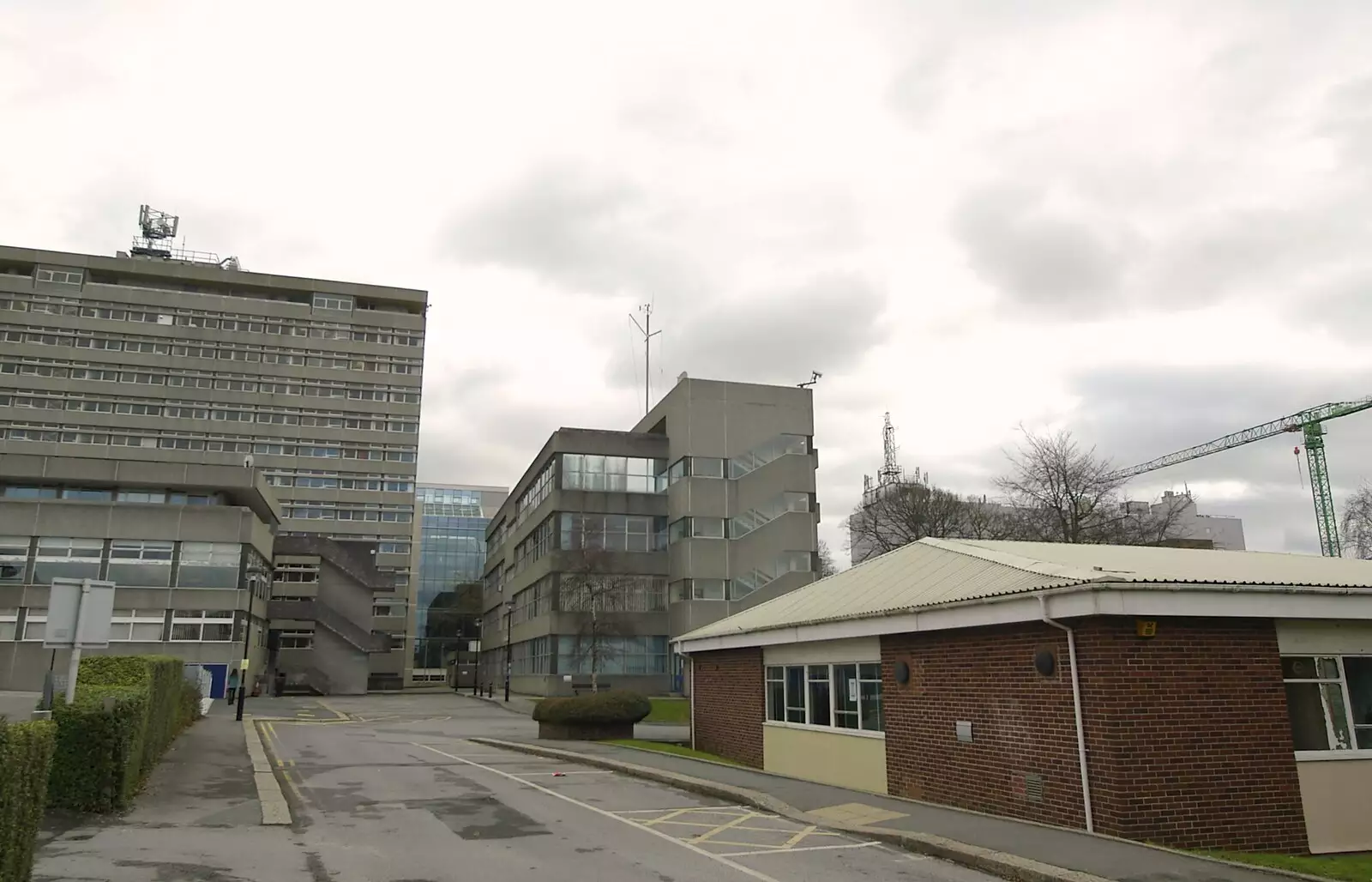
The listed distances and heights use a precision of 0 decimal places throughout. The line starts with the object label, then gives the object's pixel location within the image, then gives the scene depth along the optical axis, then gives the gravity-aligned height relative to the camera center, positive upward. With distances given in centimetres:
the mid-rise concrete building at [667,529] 5341 +786
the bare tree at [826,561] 9245 +1014
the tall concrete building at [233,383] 7988 +2466
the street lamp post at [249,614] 3191 +223
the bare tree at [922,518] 5128 +812
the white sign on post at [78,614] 959 +54
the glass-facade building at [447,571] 10506 +1119
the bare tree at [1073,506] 4219 +716
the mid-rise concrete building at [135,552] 4466 +567
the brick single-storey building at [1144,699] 1089 -46
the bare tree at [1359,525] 5444 +793
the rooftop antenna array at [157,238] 9375 +4272
